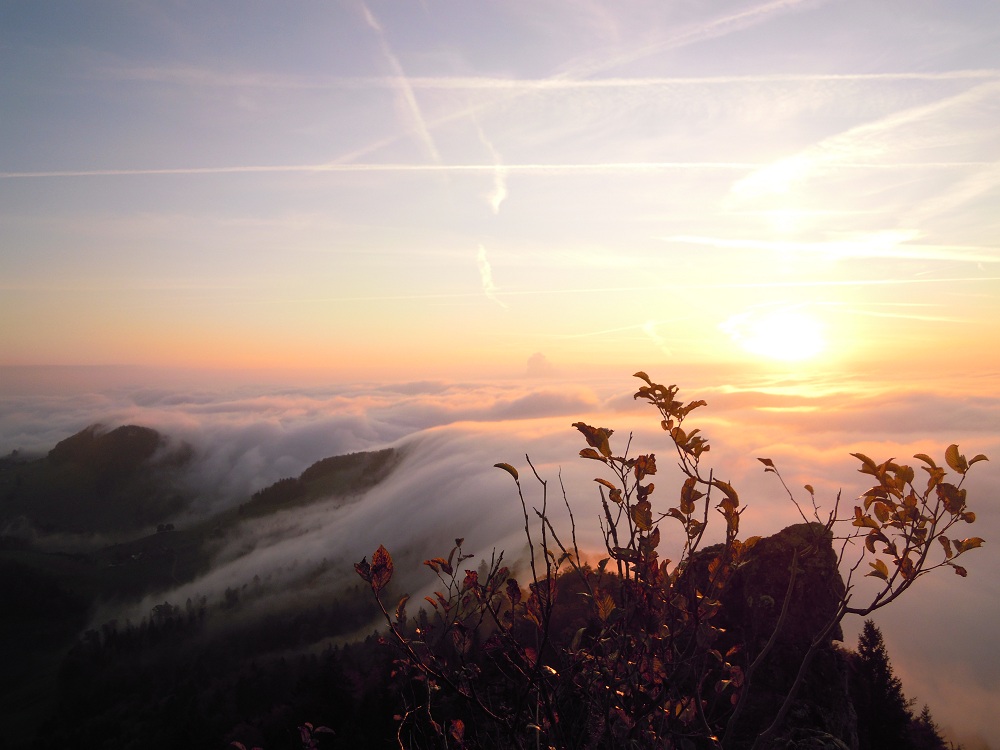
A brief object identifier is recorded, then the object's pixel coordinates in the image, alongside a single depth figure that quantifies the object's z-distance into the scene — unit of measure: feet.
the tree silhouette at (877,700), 61.36
